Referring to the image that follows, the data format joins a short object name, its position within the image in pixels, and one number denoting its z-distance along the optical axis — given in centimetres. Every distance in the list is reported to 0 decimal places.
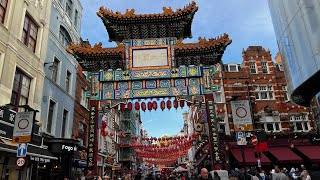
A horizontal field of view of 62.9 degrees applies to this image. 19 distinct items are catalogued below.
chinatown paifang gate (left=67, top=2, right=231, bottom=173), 1560
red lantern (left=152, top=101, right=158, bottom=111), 1577
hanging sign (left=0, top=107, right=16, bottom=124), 1269
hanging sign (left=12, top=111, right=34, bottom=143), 1052
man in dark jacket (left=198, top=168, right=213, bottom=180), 658
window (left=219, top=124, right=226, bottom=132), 2877
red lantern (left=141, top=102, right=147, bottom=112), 1574
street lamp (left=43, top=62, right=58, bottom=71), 1835
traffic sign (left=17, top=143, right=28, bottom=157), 1037
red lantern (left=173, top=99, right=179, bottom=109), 1569
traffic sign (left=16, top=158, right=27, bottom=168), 1005
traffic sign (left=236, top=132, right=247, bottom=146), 1137
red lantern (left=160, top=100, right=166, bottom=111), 1573
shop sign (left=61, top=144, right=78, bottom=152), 1704
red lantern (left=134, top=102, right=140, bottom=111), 1576
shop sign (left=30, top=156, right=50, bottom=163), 1315
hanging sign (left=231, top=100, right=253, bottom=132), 1089
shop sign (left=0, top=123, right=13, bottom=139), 1246
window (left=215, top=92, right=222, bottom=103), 3009
